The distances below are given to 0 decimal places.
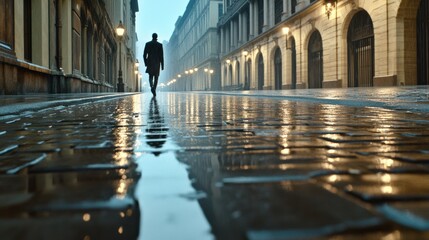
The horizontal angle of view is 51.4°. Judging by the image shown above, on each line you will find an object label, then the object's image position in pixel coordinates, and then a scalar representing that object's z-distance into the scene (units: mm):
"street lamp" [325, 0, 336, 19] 22594
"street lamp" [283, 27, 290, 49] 29397
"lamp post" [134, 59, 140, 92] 60031
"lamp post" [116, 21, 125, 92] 23625
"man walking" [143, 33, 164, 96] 13344
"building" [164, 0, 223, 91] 63375
